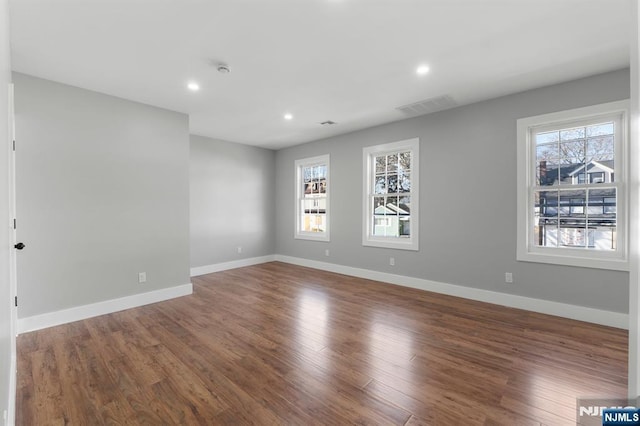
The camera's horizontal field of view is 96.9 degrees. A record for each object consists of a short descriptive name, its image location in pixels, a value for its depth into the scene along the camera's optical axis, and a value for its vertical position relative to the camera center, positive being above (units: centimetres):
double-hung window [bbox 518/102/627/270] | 302 +26
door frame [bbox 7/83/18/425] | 159 -110
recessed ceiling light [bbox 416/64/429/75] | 290 +147
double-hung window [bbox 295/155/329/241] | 589 +27
